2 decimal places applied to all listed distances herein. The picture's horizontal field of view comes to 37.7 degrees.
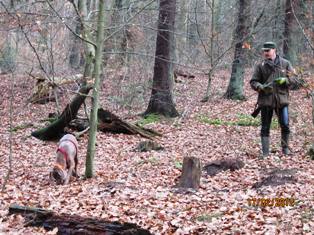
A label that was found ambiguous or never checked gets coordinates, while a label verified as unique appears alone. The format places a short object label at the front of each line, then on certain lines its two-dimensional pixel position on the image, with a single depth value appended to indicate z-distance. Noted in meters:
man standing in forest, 8.98
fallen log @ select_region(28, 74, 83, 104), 18.16
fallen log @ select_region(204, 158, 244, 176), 8.62
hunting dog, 8.32
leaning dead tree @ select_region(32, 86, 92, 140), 12.02
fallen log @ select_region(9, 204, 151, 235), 5.74
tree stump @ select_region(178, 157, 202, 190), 7.62
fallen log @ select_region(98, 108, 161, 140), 12.73
